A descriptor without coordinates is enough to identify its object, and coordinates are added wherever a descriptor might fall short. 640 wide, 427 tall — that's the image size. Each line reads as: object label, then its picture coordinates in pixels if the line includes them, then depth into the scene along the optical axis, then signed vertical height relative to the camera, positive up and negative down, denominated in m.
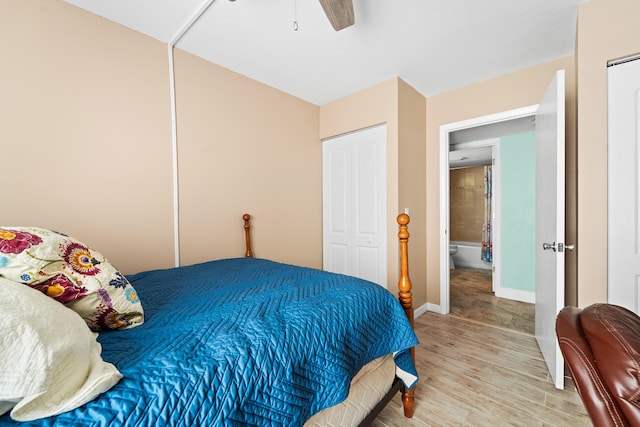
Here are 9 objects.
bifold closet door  2.85 +0.07
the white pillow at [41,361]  0.52 -0.31
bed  0.57 -0.41
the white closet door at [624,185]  1.50 +0.13
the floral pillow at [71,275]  0.75 -0.19
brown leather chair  0.53 -0.33
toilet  5.20 -0.83
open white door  1.68 -0.09
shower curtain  4.70 -0.25
